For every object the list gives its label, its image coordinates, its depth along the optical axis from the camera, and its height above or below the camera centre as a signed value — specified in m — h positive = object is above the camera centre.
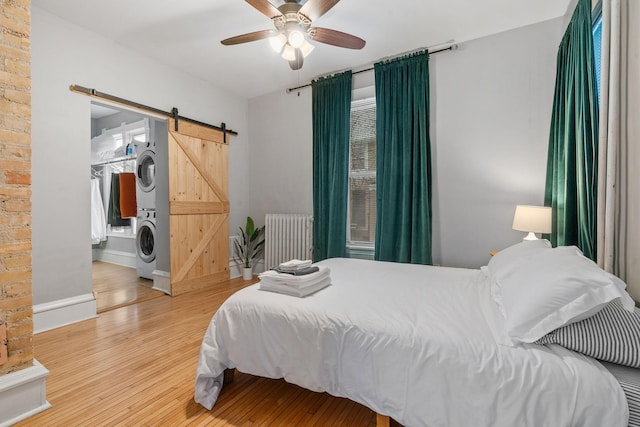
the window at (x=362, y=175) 3.65 +0.42
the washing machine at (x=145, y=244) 4.19 -0.51
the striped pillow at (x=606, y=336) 0.92 -0.42
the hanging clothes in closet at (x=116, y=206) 5.17 +0.05
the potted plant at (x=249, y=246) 4.25 -0.57
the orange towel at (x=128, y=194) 4.94 +0.24
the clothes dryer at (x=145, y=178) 4.12 +0.45
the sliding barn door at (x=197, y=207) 3.54 +0.02
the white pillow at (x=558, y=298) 0.99 -0.32
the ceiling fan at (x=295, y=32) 2.01 +1.36
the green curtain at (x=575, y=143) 1.82 +0.46
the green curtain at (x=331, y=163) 3.63 +0.57
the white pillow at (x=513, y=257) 1.57 -0.28
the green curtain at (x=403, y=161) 3.13 +0.52
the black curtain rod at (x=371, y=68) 3.06 +1.68
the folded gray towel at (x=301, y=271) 1.68 -0.37
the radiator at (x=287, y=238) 3.92 -0.40
